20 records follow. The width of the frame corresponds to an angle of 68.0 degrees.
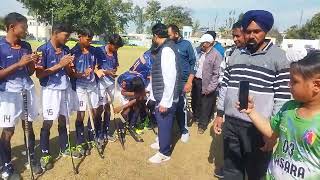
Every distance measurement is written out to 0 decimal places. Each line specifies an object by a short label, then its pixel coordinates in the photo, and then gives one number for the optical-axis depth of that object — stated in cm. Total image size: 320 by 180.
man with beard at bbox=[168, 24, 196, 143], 456
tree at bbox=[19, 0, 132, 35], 3359
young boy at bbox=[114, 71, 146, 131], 460
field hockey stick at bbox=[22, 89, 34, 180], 312
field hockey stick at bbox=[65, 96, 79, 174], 339
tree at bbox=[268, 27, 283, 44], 4829
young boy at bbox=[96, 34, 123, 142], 398
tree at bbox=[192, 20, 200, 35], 5733
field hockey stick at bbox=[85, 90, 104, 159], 371
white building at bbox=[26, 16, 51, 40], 7178
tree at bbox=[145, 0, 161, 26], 5035
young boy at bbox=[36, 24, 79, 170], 326
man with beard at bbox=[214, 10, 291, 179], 239
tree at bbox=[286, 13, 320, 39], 3877
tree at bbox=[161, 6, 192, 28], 5047
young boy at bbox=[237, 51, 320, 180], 157
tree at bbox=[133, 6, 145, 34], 8362
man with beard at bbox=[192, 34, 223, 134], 463
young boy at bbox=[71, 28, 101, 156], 362
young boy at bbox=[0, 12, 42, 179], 298
